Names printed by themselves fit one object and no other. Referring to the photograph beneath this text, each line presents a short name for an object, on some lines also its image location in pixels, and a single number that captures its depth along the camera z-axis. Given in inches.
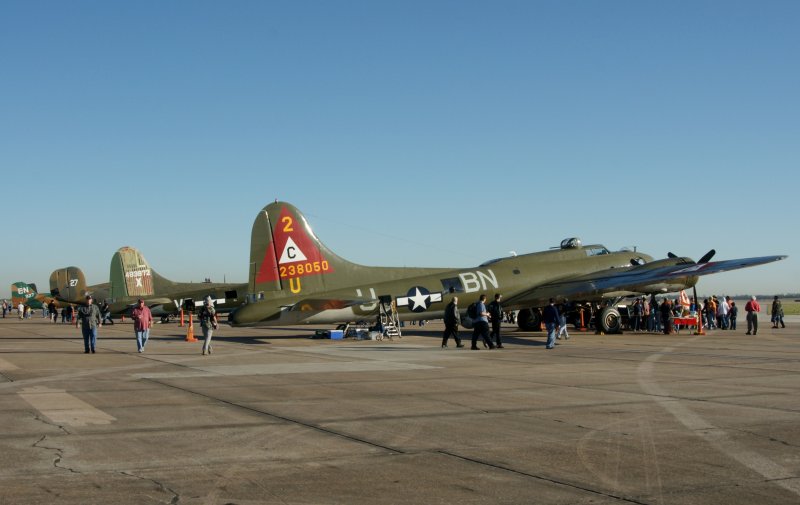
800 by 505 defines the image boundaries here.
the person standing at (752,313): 1286.9
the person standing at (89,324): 900.0
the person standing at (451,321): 987.3
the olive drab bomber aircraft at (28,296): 3881.2
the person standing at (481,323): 928.3
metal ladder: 1151.6
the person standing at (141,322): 904.3
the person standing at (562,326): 1136.3
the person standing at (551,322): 951.6
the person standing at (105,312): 2090.8
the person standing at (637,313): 1473.9
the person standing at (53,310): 2565.0
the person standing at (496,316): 962.1
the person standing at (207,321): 884.0
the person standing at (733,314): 1488.7
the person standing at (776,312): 1569.9
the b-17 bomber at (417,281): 1086.4
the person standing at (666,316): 1326.3
